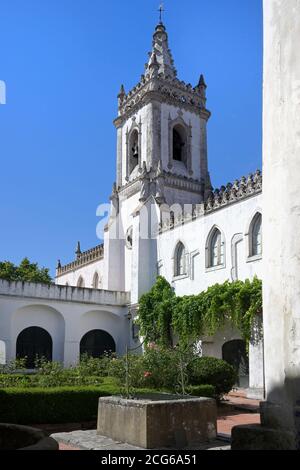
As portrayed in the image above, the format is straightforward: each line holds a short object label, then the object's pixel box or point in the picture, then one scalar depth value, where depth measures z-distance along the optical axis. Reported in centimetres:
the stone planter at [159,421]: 876
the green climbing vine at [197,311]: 2151
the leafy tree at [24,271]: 4141
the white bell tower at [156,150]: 3347
